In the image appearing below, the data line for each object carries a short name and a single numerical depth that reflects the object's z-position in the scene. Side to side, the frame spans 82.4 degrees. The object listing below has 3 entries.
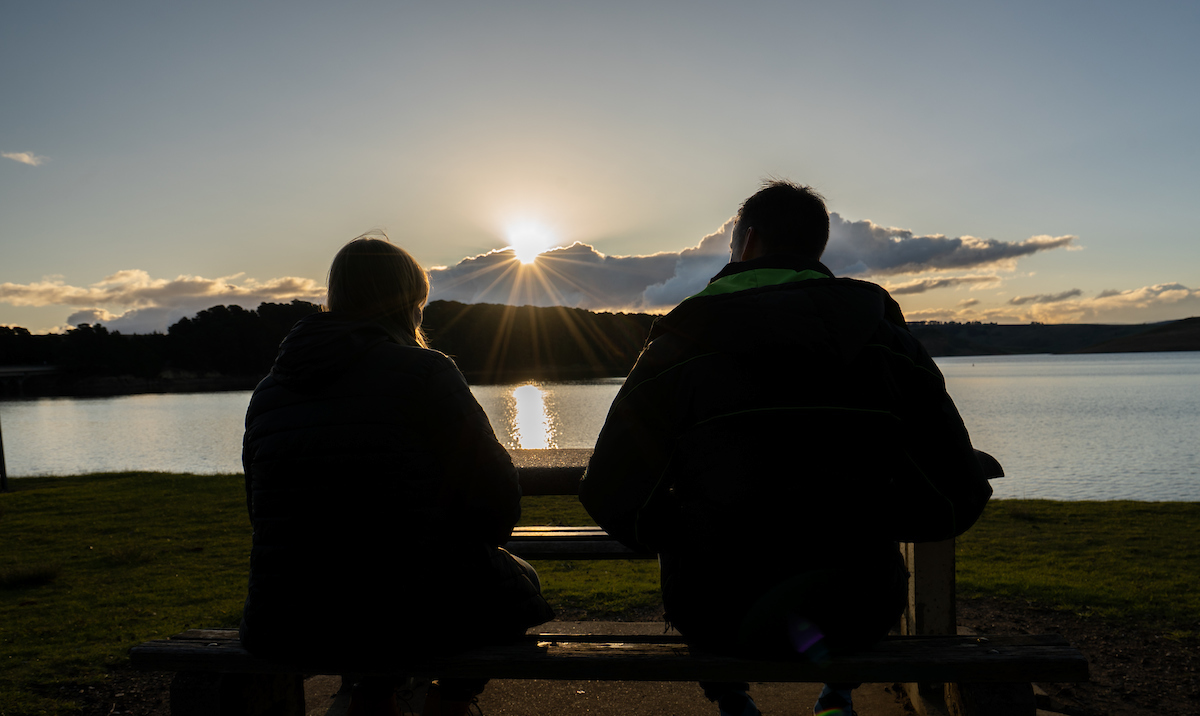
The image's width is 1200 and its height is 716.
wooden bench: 1.73
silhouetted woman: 1.74
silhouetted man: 1.55
